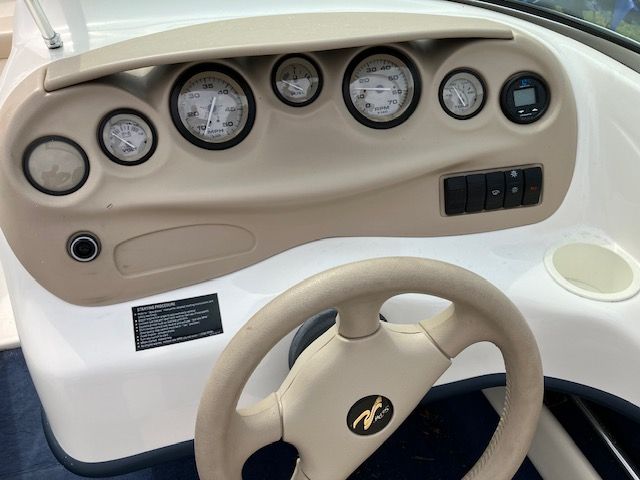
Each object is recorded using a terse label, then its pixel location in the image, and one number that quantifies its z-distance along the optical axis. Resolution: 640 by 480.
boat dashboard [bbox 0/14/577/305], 0.94
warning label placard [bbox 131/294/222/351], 0.99
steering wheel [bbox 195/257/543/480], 0.64
